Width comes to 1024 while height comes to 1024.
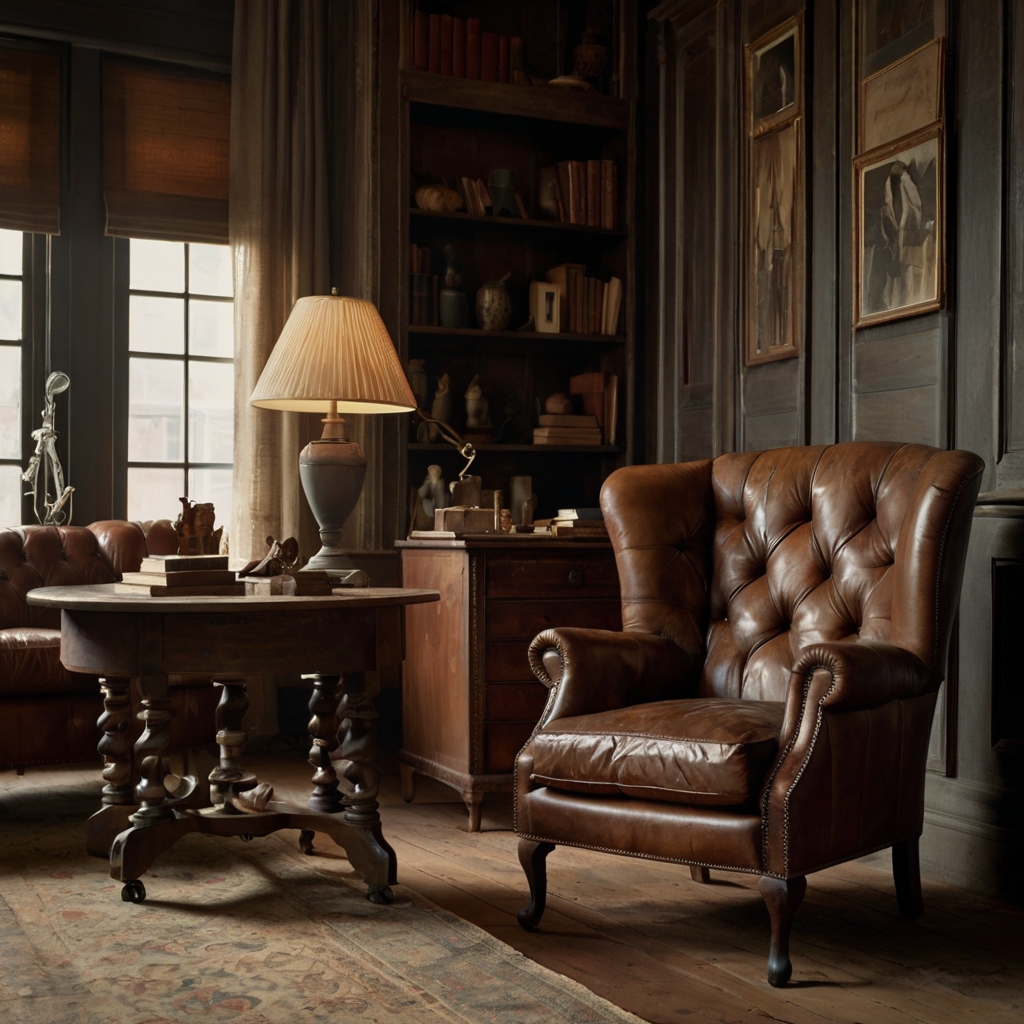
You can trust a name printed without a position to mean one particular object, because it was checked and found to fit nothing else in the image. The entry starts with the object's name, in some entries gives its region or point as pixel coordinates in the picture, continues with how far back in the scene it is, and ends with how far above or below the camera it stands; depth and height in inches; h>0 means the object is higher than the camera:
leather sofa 137.0 -23.1
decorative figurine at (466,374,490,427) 180.2 +13.2
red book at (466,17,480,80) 177.9 +65.2
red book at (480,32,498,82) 179.3 +64.4
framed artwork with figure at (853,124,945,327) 122.7 +28.3
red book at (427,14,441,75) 176.4 +64.6
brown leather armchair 89.7 -14.7
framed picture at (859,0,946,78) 124.1 +49.3
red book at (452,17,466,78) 177.6 +64.6
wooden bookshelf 174.2 +39.5
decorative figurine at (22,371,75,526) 171.2 +4.2
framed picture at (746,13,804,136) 144.9 +51.4
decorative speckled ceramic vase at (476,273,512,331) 180.2 +28.3
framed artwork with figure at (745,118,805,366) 144.9 +30.8
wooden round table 102.2 -14.5
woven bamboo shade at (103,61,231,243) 179.5 +50.1
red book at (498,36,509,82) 180.7 +64.7
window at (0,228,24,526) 177.6 +16.2
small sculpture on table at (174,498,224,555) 115.4 -3.2
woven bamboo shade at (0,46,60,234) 173.6 +49.9
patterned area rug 81.4 -34.5
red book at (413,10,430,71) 175.9 +65.3
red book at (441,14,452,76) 177.3 +65.3
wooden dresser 140.7 -15.5
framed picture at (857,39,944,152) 122.9 +41.8
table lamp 128.1 +12.0
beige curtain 174.9 +39.9
